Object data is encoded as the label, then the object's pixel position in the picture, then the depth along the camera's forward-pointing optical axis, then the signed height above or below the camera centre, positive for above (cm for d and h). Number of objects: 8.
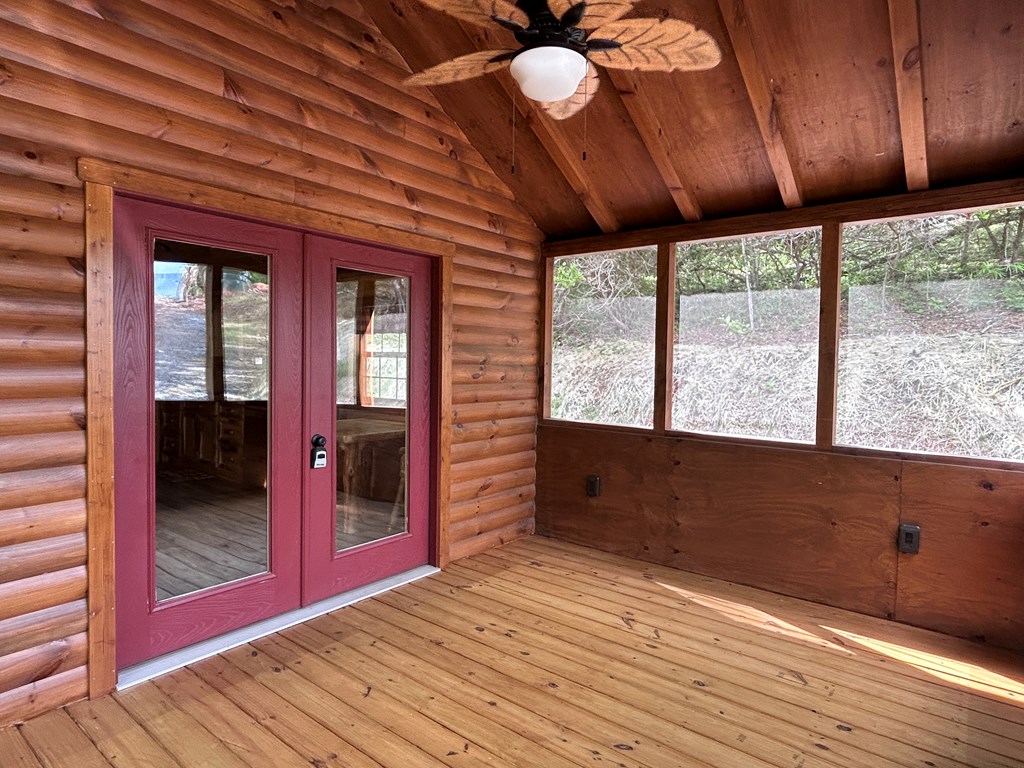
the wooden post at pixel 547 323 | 489 +41
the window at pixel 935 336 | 308 +23
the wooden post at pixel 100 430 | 238 -27
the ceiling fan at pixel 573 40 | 189 +117
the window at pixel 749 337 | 371 +26
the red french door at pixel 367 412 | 336 -27
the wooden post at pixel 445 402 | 399 -22
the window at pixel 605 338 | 439 +28
